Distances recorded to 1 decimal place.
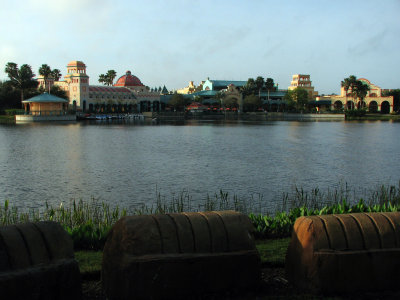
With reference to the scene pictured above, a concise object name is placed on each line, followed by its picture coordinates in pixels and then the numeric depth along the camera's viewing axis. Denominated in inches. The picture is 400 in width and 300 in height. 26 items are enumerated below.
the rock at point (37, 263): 212.1
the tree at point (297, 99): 4778.5
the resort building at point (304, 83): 5556.1
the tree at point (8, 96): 3643.5
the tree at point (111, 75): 5123.0
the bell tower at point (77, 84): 4124.0
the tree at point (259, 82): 5295.3
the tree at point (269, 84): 5275.6
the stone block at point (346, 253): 243.6
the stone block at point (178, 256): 230.7
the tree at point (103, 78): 5172.2
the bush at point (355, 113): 4424.2
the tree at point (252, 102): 4954.0
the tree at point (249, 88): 5275.6
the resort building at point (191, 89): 5959.6
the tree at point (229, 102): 4958.2
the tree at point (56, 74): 4347.9
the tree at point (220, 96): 5024.1
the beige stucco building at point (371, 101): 4749.0
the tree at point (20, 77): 3673.7
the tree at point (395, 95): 4766.2
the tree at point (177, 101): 4808.1
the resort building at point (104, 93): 4158.5
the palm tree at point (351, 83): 4389.8
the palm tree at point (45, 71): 4013.3
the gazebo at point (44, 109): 3479.3
